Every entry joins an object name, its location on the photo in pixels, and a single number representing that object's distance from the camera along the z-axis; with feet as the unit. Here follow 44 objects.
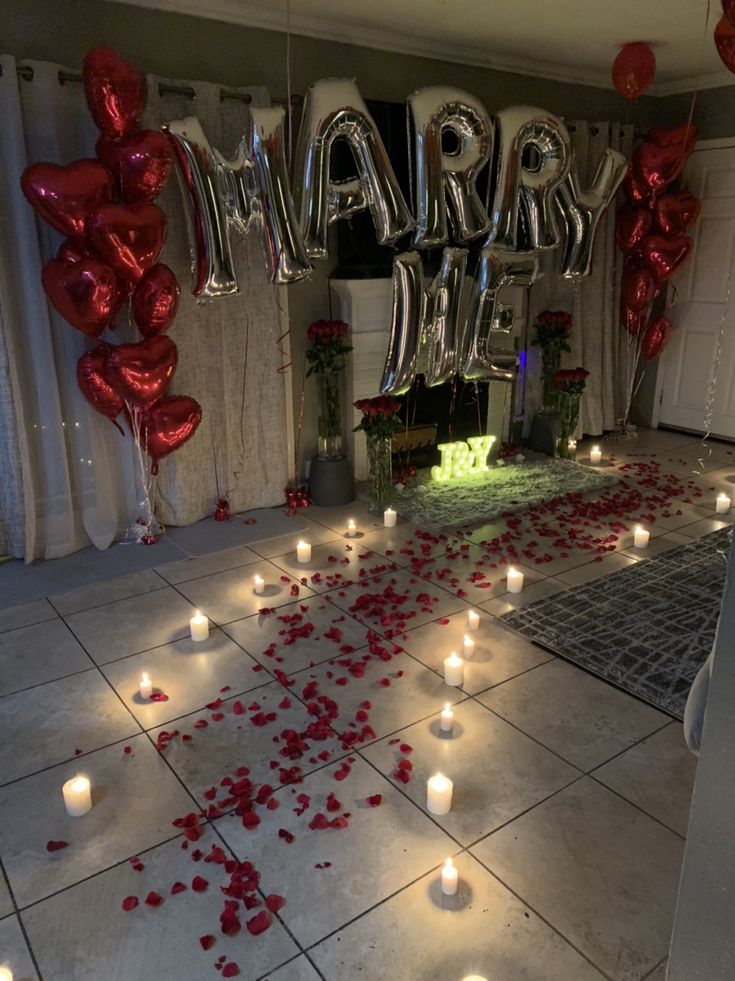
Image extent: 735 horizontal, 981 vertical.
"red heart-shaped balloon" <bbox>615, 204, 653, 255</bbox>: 14.75
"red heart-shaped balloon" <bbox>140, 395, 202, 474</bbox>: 10.29
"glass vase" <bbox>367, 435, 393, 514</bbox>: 12.37
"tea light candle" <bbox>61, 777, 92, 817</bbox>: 5.96
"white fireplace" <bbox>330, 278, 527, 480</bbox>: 12.75
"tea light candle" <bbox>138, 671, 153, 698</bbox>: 7.47
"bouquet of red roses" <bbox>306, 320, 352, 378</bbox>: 12.12
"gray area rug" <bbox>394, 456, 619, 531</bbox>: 12.42
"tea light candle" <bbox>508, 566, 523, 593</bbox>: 9.68
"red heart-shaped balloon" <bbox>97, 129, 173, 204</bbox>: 8.90
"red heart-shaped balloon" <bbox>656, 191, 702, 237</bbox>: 14.55
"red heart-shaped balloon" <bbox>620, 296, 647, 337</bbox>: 15.97
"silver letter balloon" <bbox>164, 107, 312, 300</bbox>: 9.28
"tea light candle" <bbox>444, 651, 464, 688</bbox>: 7.68
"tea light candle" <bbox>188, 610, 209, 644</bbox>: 8.54
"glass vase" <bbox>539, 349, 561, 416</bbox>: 15.72
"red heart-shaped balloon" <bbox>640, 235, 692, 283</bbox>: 14.90
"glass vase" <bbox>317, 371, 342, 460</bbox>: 12.62
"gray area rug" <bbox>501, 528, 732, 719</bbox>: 7.80
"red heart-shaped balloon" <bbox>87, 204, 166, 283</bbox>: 8.78
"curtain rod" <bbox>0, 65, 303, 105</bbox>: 9.16
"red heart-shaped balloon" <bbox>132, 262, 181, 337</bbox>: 9.60
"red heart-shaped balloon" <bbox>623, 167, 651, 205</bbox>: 14.48
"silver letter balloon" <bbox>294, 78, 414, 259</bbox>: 9.43
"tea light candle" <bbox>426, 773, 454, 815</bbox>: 5.92
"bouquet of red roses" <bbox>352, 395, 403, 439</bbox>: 11.94
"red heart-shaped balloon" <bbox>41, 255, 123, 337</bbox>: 8.94
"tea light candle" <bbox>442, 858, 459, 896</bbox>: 5.16
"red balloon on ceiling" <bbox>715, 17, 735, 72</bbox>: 8.95
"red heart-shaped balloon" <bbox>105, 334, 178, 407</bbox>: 9.68
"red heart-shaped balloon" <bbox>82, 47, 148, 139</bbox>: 8.58
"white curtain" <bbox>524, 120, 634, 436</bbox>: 15.12
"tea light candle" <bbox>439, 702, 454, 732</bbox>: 6.92
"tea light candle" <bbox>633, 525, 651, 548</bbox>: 11.10
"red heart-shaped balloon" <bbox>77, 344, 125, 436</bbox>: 9.94
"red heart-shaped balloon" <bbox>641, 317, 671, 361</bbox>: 16.28
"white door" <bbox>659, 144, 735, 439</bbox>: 15.83
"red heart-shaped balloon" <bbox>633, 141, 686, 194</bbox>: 13.88
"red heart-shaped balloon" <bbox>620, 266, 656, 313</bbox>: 15.28
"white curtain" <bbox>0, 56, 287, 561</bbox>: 9.61
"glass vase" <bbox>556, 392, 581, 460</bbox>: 15.56
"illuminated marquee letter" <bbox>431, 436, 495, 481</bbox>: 14.23
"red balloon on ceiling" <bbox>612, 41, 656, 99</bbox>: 11.19
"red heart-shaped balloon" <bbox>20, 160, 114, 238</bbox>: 8.56
